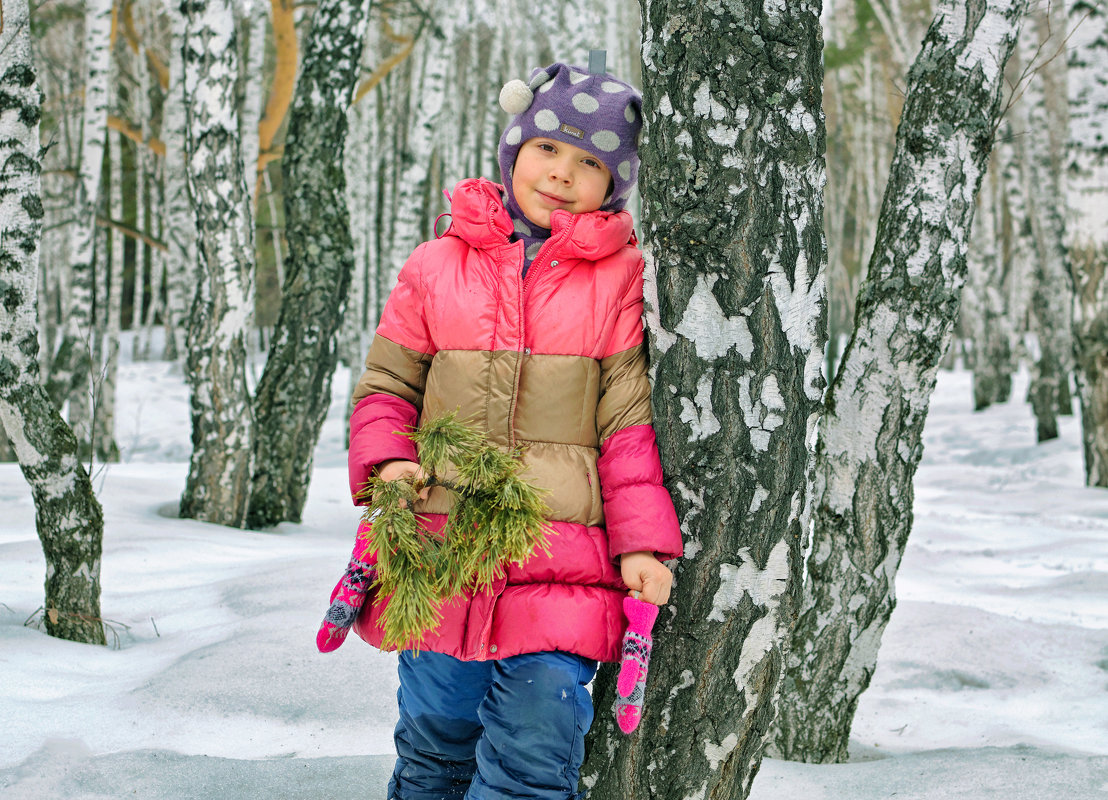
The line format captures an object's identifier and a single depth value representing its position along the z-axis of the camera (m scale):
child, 1.73
